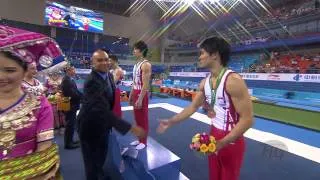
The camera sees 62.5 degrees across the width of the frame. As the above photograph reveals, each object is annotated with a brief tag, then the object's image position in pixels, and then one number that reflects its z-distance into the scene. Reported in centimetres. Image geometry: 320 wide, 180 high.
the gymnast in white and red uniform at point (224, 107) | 218
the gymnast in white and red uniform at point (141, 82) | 440
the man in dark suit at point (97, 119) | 269
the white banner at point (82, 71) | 2169
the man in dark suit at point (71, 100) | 508
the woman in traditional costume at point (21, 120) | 124
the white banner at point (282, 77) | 1282
